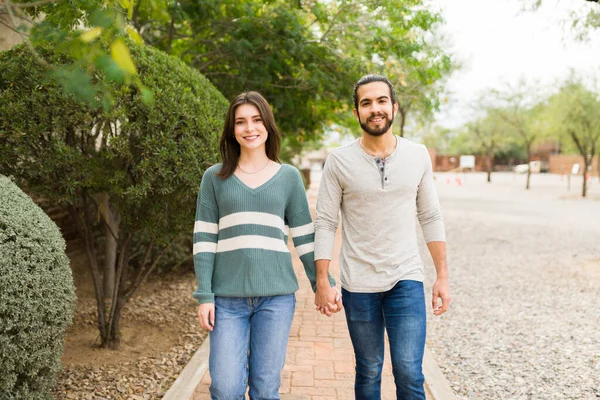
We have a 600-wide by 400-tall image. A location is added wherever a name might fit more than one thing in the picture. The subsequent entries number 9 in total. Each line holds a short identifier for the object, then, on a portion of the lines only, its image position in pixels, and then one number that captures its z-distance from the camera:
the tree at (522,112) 35.28
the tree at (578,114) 24.69
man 2.76
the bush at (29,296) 2.87
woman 2.60
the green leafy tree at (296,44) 7.64
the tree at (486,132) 42.84
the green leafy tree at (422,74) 8.34
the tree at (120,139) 3.93
